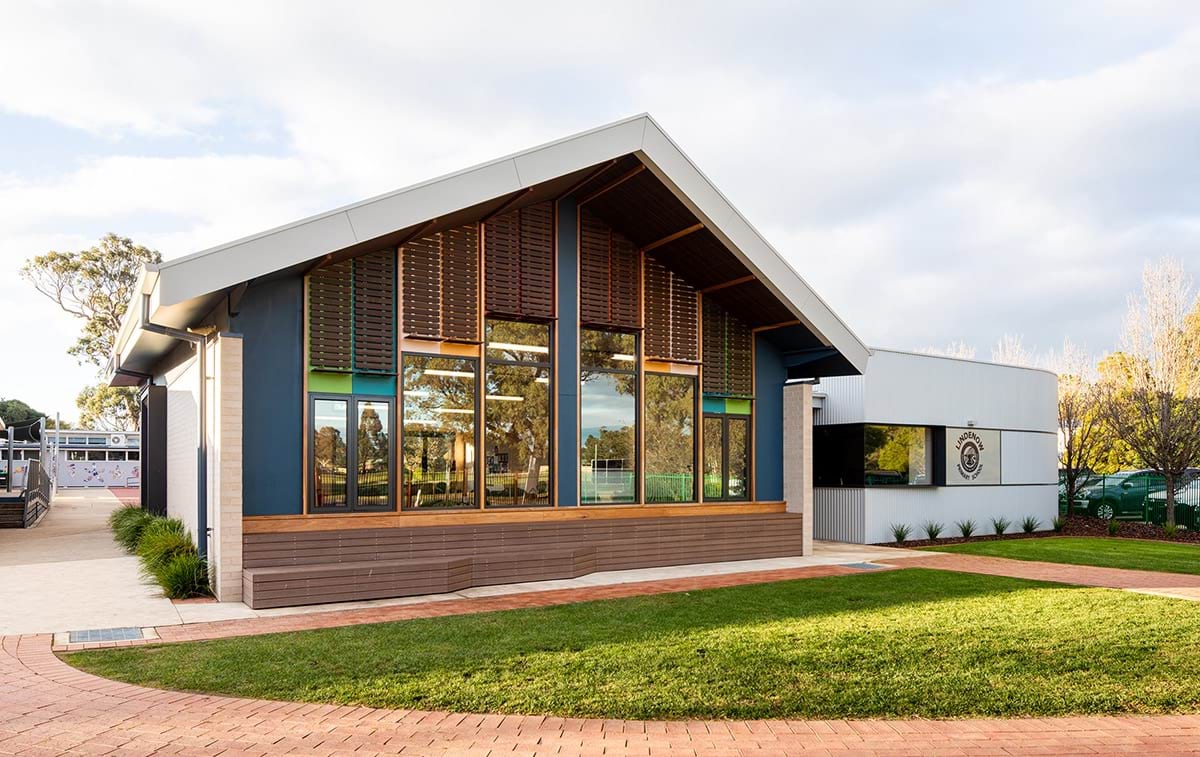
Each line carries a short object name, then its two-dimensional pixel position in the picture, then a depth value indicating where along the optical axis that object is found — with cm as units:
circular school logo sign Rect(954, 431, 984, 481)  2066
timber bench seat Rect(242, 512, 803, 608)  1048
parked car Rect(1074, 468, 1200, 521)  2439
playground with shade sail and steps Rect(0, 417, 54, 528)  2162
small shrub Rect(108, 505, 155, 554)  1593
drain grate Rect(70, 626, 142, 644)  813
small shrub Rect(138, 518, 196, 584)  1172
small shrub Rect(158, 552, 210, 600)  1061
